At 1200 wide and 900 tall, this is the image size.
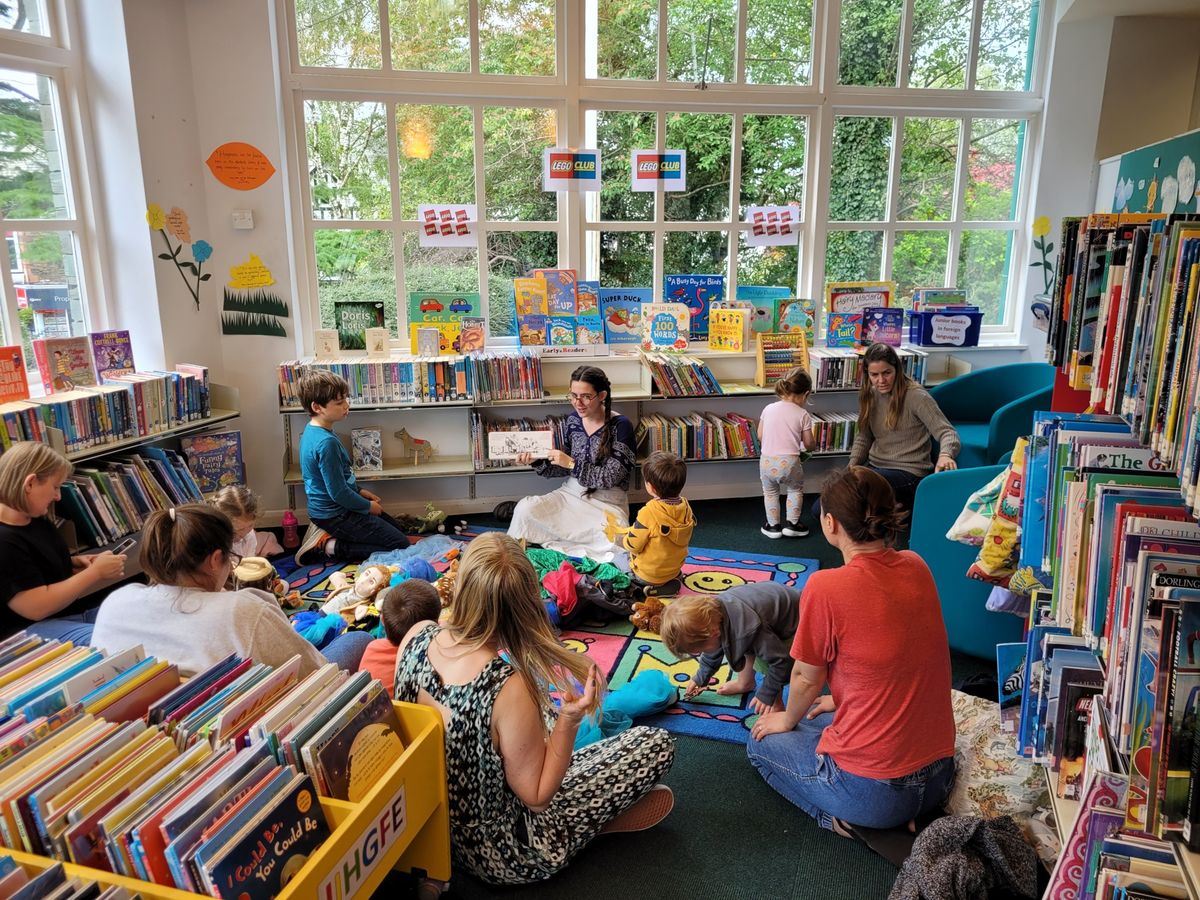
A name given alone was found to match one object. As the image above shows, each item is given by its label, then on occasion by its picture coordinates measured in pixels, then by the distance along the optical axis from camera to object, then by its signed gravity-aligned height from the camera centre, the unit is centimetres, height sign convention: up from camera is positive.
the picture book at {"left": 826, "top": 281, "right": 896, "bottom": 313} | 551 -15
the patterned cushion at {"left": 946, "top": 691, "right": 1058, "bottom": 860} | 226 -140
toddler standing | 471 -95
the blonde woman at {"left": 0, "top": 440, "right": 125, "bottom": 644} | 281 -94
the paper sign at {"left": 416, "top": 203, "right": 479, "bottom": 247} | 516 +29
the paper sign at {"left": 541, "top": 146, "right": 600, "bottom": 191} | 513 +62
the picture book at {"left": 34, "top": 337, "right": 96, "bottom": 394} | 385 -42
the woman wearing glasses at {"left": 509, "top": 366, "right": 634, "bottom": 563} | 448 -111
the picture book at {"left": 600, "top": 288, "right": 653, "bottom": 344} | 537 -26
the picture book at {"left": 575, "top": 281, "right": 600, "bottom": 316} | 527 -16
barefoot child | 264 -113
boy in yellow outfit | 384 -117
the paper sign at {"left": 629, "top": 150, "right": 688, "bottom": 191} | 531 +64
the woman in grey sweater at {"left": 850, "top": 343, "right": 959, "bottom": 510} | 443 -79
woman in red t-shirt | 221 -103
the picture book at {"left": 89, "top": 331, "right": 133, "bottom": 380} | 410 -40
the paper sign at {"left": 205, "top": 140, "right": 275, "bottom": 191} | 457 +57
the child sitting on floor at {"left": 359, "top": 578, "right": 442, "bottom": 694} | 253 -105
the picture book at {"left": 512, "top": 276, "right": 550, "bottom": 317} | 519 -15
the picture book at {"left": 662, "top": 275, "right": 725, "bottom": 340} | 550 -13
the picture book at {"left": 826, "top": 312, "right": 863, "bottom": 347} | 554 -35
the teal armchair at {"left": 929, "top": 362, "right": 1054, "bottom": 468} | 525 -73
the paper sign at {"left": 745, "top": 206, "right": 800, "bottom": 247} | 555 +30
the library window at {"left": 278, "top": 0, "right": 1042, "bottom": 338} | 498 +86
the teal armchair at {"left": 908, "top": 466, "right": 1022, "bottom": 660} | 328 -115
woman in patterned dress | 191 -97
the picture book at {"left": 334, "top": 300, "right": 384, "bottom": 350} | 507 -26
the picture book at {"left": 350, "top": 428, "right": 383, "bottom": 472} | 496 -103
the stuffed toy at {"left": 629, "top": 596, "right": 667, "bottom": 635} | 368 -149
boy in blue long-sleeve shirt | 437 -115
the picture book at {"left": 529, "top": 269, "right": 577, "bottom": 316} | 520 -12
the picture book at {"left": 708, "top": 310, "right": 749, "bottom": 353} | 539 -37
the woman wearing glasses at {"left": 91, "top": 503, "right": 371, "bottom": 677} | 212 -85
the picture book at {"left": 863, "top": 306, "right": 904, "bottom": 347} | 552 -35
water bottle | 475 -145
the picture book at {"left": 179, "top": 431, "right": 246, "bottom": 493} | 443 -98
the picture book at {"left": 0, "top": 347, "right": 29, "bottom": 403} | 364 -45
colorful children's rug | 300 -155
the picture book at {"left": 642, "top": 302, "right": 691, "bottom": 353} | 536 -35
